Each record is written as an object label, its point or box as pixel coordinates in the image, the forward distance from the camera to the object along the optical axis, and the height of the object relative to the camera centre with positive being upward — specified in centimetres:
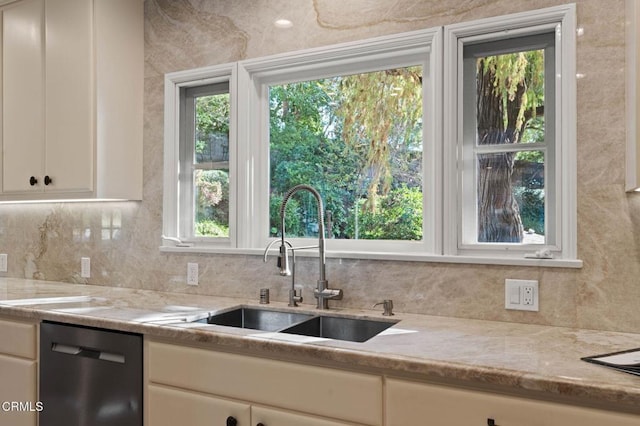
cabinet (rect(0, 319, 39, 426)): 207 -69
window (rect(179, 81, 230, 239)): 254 +27
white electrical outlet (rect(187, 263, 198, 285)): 248 -31
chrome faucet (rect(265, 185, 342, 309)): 202 -20
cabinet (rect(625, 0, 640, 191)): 146 +37
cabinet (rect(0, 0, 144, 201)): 247 +60
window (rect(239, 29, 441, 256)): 207 +33
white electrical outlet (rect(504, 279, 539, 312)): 178 -30
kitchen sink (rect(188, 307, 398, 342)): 192 -45
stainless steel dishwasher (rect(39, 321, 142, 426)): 182 -64
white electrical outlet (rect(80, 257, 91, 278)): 284 -32
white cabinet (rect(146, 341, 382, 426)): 143 -56
